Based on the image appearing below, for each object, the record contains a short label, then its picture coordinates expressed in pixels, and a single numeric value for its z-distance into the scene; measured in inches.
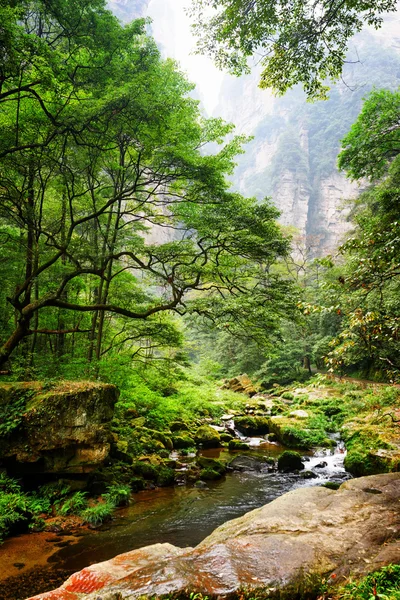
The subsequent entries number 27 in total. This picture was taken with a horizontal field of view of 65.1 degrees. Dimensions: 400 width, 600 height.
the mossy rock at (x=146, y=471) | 311.1
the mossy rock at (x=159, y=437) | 409.1
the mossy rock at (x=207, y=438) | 451.8
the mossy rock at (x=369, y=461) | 285.6
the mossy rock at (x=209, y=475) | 326.7
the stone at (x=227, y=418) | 634.2
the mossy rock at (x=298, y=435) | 448.5
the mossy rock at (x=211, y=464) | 349.4
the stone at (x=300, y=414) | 550.6
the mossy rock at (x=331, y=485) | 283.3
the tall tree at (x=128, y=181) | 256.8
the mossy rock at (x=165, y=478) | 301.9
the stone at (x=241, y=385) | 925.7
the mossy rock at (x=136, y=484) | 285.7
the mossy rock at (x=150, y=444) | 375.9
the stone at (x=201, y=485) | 305.4
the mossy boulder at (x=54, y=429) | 238.1
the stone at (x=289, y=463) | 367.2
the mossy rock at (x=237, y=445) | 449.1
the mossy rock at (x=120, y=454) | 327.3
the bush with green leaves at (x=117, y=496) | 252.8
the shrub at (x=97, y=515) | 225.9
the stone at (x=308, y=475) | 344.8
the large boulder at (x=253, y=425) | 536.7
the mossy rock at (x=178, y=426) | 492.1
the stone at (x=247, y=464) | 367.5
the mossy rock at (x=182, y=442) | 425.4
